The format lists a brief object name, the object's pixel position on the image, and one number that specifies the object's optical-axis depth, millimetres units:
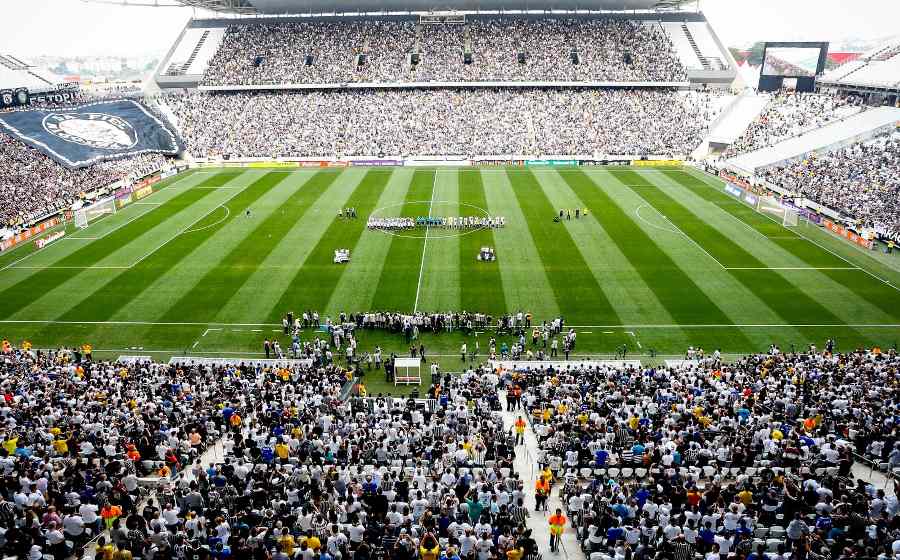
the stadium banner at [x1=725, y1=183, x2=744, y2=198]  50812
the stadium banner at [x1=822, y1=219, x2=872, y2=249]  38656
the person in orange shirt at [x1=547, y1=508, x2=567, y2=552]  13062
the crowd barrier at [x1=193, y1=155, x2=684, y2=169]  65250
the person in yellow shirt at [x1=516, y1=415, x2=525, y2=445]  17547
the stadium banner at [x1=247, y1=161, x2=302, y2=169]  65562
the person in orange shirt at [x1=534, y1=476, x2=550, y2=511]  14414
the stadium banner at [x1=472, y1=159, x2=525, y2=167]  65438
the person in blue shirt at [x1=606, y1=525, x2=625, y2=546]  12344
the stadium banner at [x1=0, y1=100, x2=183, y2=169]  56250
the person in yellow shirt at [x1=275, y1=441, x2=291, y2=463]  15719
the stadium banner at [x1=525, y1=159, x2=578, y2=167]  65250
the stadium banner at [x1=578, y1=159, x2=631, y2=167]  65250
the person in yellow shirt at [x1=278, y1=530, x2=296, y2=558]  11750
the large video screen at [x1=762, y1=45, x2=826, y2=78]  73375
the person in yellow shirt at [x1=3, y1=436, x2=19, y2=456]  15797
